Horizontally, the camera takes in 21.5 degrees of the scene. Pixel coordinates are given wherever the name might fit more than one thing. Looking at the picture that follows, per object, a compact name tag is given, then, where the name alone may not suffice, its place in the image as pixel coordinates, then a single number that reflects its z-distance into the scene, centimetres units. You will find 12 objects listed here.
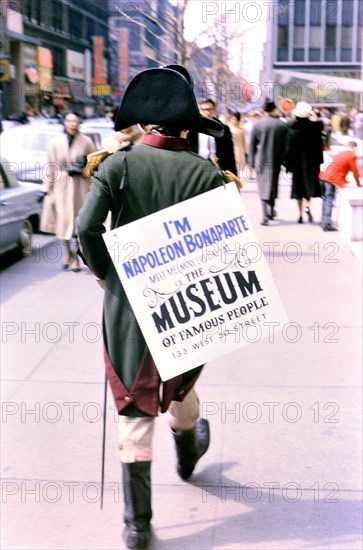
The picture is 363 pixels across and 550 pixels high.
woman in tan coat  1036
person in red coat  1287
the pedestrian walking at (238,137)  1978
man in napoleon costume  374
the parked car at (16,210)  1076
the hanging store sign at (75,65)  7525
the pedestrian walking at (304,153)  1384
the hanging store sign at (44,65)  6304
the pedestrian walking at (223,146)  1028
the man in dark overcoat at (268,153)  1380
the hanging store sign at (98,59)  8475
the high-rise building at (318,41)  9275
